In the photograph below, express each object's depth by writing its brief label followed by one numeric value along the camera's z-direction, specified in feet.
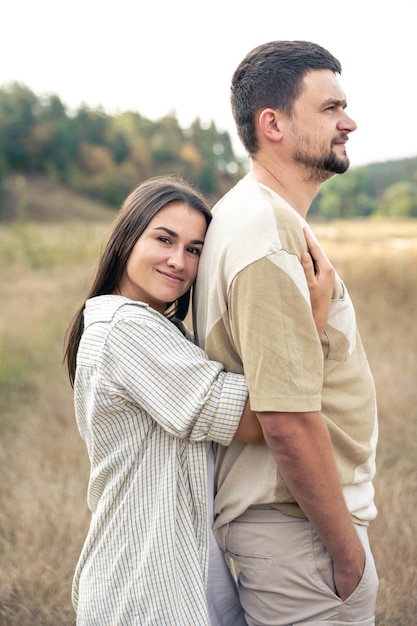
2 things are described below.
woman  5.30
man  5.11
